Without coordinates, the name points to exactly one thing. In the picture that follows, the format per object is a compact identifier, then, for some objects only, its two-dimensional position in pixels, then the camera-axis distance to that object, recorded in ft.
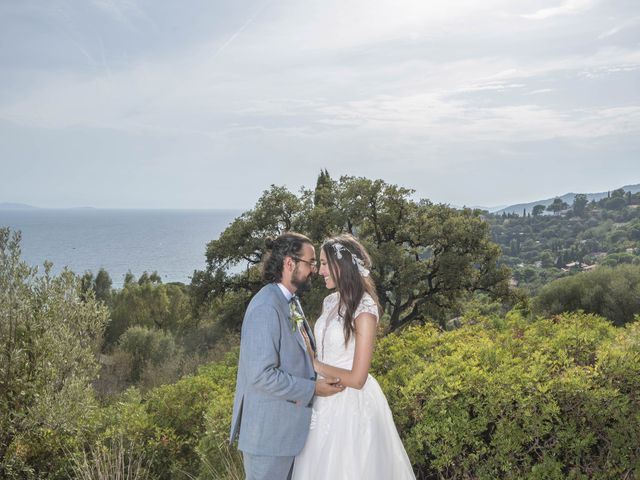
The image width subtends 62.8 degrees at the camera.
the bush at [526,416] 11.08
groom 8.87
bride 9.74
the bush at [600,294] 73.97
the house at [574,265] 165.68
